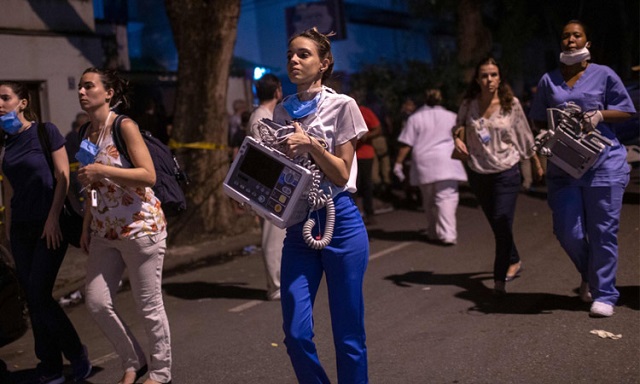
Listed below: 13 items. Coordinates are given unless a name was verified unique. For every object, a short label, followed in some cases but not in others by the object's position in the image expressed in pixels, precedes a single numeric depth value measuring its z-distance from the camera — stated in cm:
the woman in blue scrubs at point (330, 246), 413
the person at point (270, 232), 765
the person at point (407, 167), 1479
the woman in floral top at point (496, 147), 741
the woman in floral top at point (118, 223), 498
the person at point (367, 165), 1201
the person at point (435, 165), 1044
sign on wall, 1730
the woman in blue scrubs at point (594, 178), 635
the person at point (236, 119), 1631
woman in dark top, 544
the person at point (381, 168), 1570
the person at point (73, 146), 699
